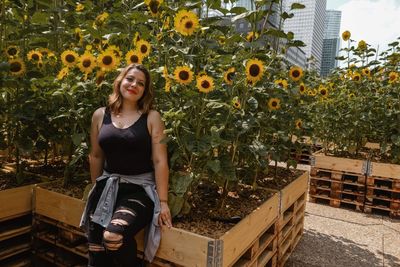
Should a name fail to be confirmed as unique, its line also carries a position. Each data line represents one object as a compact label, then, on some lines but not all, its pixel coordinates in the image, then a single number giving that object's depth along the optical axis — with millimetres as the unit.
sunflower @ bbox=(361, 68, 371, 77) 4961
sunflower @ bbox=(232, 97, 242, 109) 2393
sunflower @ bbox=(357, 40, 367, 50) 5060
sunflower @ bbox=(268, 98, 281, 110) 2762
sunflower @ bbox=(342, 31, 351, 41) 5245
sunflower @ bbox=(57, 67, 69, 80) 2556
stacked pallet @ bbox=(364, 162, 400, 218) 4539
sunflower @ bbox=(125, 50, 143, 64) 2449
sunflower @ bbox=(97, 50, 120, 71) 2449
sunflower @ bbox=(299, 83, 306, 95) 3600
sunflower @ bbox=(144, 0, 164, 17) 2271
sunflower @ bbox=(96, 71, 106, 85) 2557
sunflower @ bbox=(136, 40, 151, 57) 2409
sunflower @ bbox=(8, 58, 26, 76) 2615
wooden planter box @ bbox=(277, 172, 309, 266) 3012
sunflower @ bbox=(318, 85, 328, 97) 4425
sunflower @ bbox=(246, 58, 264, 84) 2197
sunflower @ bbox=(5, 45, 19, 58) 2797
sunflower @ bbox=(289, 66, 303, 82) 3023
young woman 2092
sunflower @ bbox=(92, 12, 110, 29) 2712
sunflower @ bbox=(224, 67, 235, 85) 2252
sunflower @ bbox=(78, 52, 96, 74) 2488
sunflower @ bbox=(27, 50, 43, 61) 2930
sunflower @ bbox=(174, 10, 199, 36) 2096
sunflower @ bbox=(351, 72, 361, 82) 4930
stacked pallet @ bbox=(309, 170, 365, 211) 4789
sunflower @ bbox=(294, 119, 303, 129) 3684
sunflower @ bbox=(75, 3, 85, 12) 3211
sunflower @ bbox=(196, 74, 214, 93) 2059
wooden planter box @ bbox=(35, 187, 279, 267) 2002
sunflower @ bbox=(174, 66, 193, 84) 2090
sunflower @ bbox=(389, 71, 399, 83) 4810
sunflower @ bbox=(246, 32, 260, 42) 2368
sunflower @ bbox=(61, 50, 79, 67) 2574
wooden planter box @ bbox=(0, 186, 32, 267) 2613
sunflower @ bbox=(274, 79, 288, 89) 2990
